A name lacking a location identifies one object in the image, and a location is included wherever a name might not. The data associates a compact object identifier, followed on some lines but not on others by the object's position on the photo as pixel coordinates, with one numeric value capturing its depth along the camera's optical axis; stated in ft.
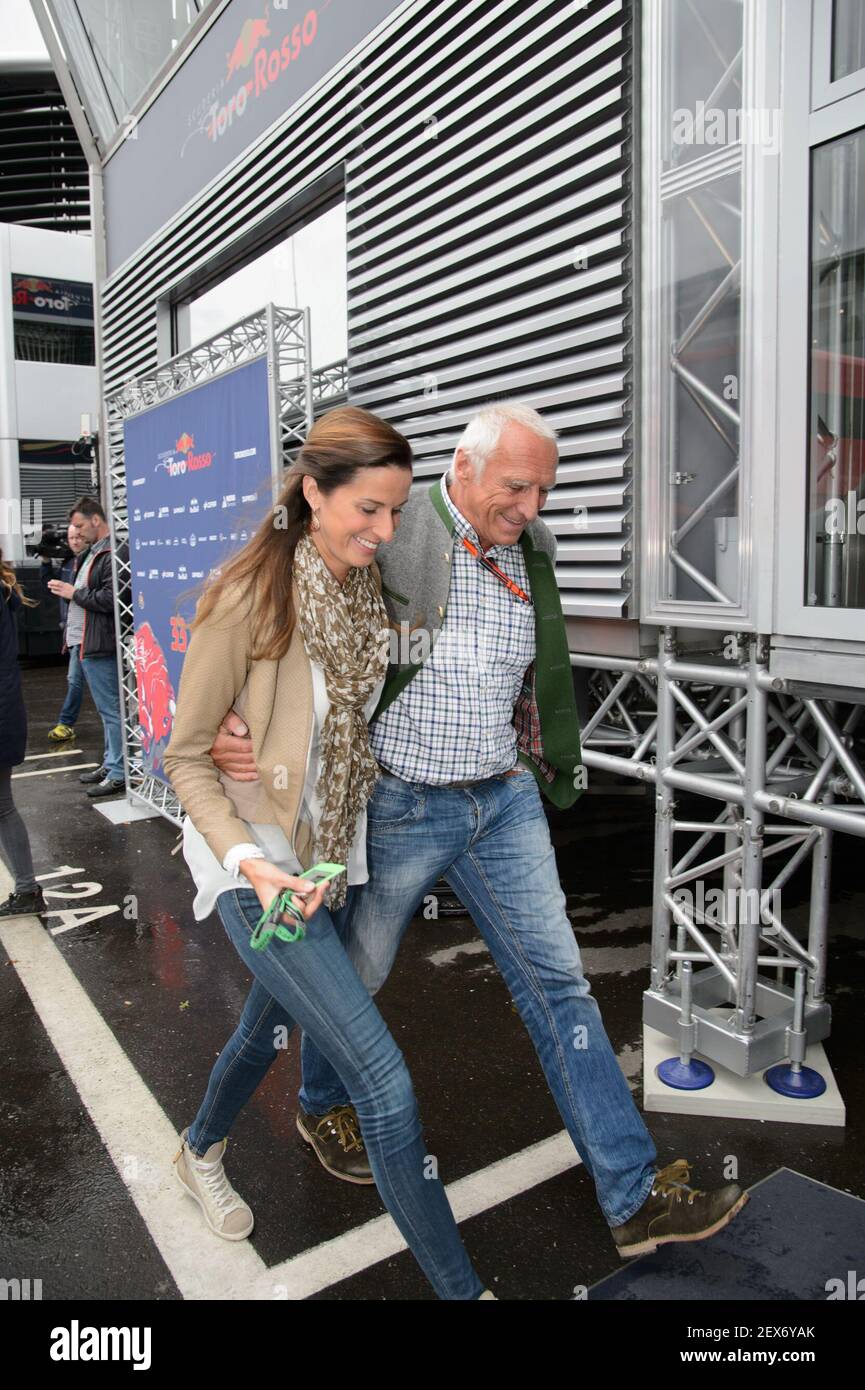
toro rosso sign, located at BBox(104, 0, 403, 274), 20.24
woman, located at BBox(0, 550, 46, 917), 16.60
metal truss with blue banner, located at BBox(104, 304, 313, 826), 17.20
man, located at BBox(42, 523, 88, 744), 28.32
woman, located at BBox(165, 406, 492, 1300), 6.78
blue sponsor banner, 17.78
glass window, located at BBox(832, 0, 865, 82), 9.44
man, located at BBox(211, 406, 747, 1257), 8.11
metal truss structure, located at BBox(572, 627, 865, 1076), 10.67
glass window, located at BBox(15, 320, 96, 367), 76.33
